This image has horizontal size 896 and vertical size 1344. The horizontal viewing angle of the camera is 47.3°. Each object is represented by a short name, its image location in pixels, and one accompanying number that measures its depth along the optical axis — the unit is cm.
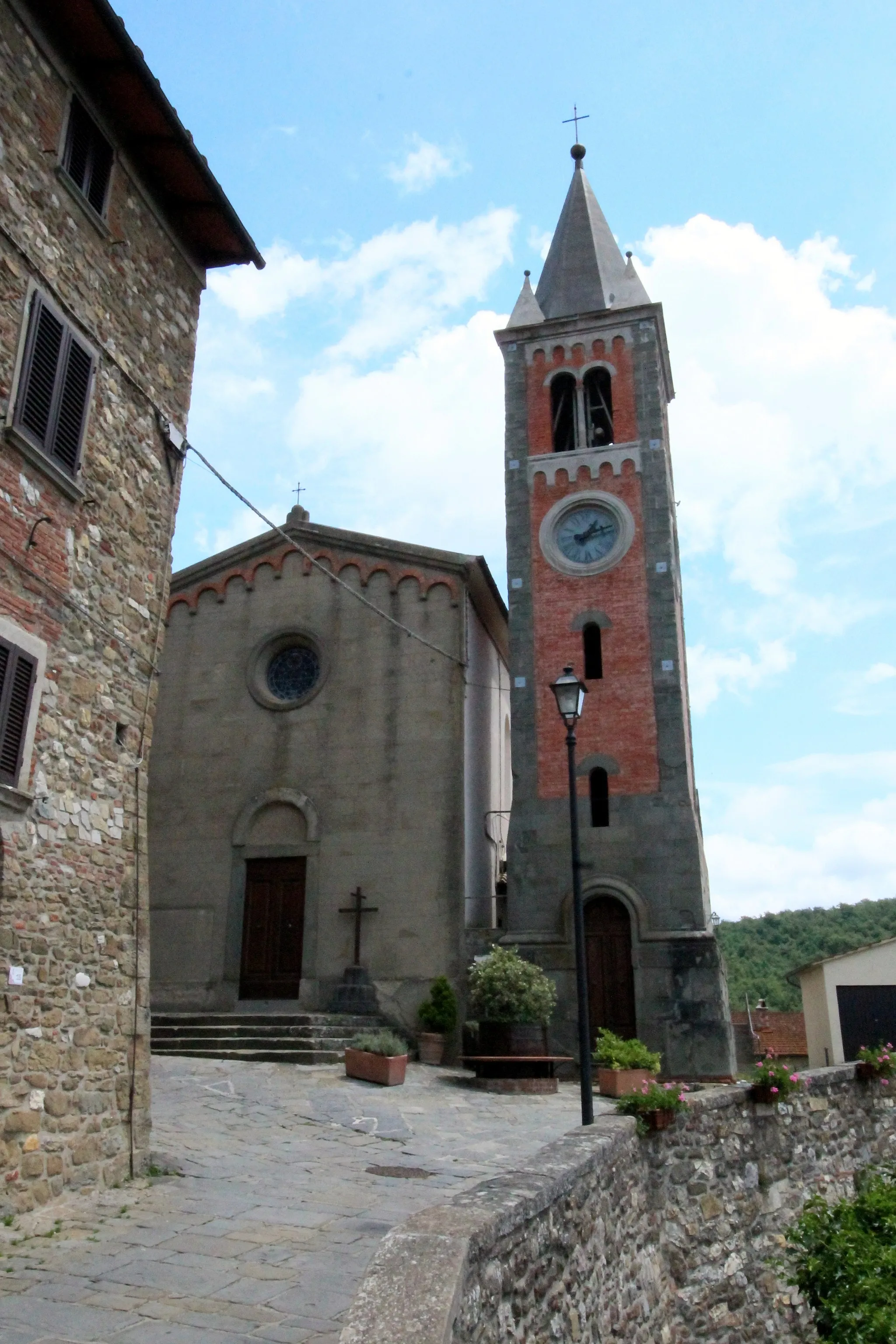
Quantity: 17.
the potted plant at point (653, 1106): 827
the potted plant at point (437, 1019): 1625
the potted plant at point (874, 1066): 1234
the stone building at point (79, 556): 727
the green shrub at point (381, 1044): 1365
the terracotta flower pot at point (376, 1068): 1337
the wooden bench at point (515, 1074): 1402
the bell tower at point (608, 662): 1680
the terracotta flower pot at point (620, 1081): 1333
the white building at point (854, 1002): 2281
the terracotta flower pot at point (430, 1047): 1620
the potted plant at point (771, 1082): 1007
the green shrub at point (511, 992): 1470
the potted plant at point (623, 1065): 1337
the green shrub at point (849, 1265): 747
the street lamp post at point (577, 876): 888
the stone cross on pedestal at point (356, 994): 1677
